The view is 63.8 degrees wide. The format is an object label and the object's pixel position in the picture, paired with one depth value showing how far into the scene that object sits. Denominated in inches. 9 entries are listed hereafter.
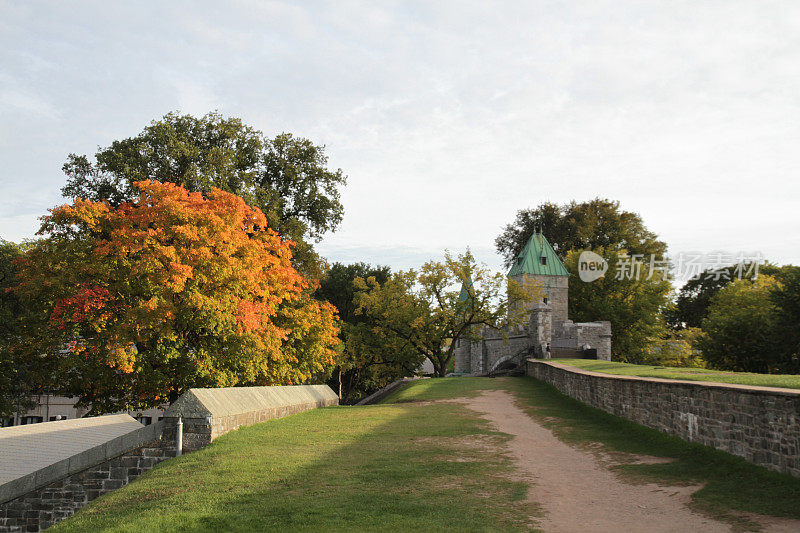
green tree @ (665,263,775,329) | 2400.7
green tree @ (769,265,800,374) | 1047.0
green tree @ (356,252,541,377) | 1485.0
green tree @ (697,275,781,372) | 1157.1
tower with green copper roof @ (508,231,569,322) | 1976.4
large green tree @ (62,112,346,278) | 1071.6
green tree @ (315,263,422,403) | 1540.4
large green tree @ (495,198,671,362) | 1966.0
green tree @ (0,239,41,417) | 1016.9
